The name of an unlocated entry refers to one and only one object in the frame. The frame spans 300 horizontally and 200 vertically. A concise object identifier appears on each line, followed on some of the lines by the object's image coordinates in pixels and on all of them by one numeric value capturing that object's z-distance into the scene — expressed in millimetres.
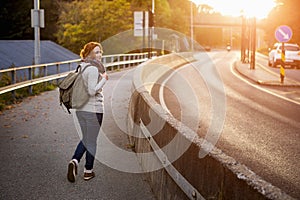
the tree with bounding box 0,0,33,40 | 56438
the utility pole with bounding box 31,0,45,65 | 19828
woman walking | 6180
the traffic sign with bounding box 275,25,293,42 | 22125
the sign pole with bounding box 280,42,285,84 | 21547
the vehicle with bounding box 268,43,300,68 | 38000
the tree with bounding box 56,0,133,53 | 49969
